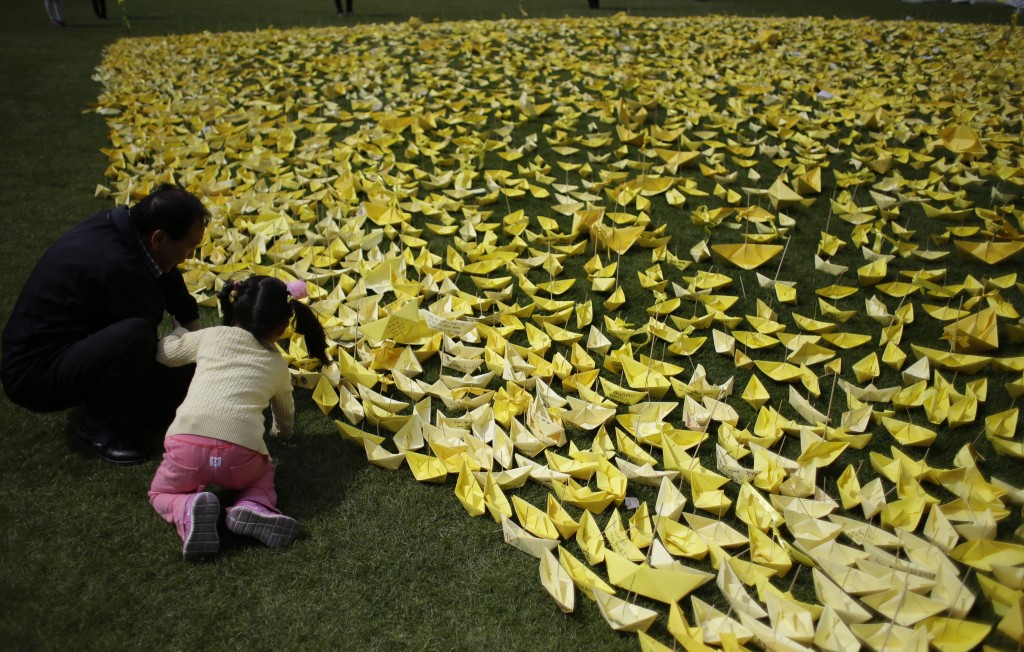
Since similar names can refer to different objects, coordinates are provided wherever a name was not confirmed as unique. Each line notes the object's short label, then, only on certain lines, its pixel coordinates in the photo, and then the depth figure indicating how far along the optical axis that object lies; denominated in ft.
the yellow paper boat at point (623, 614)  5.22
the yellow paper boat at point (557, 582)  5.42
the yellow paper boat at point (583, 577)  5.56
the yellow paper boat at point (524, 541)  5.85
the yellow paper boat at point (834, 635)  4.92
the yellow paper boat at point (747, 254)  10.20
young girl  5.90
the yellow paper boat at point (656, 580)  5.34
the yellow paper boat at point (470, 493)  6.34
